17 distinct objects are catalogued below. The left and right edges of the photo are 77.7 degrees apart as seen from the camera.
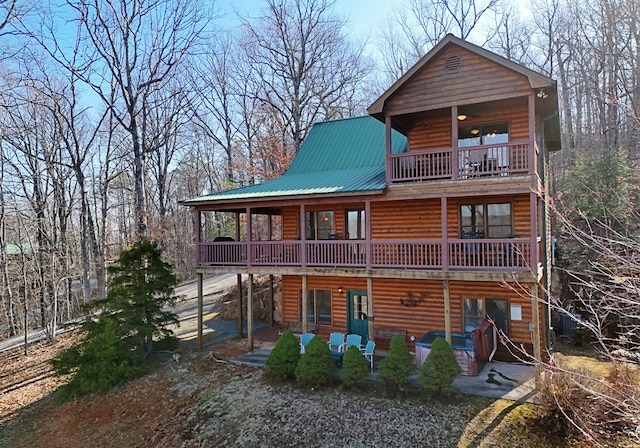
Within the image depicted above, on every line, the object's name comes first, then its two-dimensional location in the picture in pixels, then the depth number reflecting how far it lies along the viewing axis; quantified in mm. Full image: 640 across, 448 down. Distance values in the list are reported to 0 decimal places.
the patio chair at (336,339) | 12570
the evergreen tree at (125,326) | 12445
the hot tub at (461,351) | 10750
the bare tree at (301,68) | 27328
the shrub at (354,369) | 10180
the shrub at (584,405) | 7508
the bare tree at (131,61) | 18938
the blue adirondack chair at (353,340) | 12238
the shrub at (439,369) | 9383
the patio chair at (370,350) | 11516
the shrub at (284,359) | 11023
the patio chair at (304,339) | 12453
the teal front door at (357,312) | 14688
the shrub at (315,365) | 10531
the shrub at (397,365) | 9883
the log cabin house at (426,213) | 10812
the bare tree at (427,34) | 26719
